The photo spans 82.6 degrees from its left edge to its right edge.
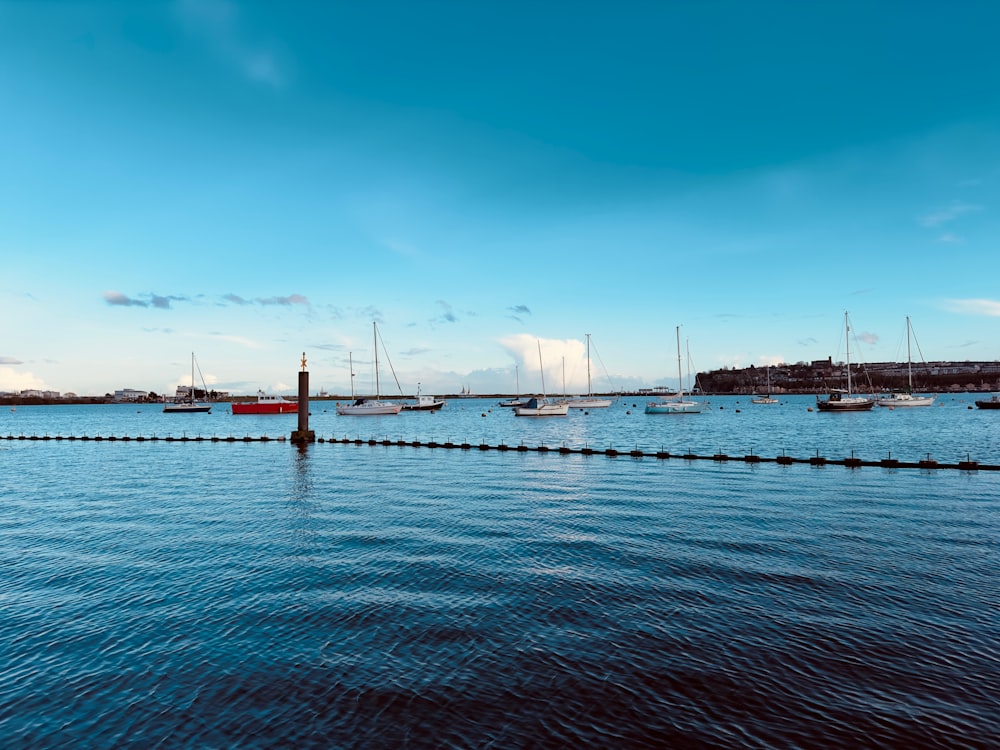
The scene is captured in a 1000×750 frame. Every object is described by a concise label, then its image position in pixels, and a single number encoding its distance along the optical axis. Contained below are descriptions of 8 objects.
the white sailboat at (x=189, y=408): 194.75
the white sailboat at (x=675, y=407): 129.75
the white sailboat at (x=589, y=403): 178.15
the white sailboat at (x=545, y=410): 128.75
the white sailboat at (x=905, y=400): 145.88
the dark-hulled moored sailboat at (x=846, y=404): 127.88
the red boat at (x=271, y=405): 160.88
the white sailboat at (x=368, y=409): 143.38
